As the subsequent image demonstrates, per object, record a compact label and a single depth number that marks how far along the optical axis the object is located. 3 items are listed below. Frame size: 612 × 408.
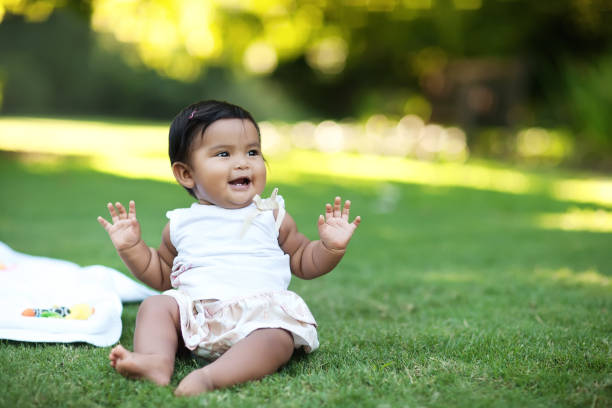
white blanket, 2.24
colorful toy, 2.32
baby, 1.98
